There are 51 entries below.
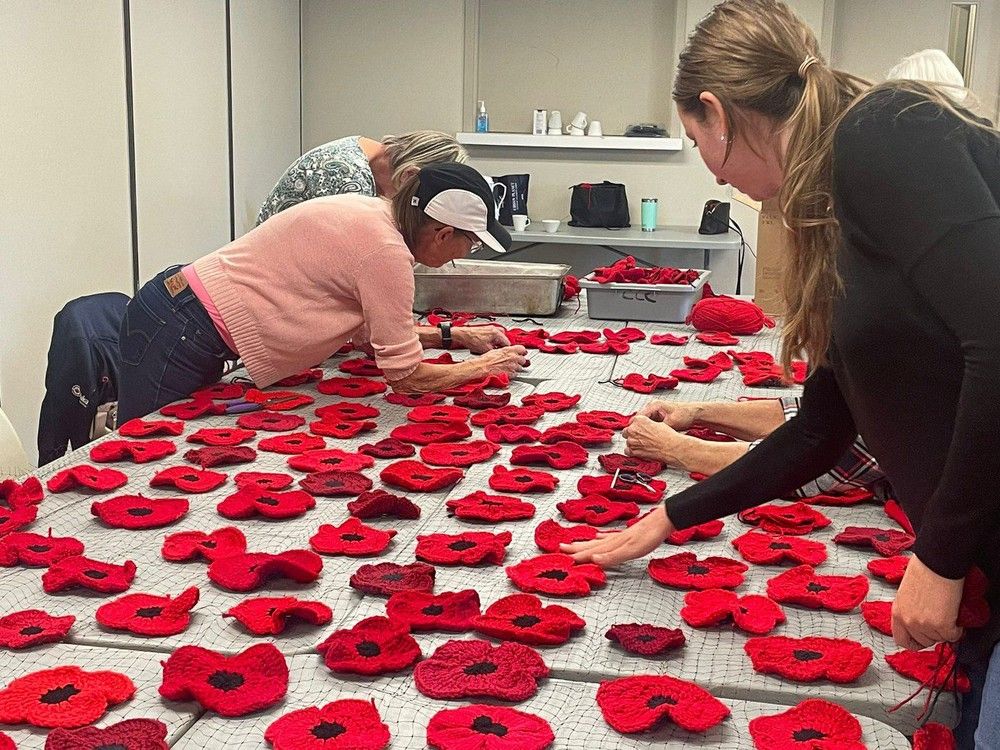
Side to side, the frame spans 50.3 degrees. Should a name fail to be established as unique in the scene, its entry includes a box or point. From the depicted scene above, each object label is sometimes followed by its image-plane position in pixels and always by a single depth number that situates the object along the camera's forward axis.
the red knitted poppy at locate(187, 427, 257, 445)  1.89
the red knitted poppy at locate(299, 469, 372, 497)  1.65
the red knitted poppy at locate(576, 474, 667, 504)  1.66
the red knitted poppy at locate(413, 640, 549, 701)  1.05
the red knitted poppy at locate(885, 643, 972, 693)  1.08
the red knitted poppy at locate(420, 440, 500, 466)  1.82
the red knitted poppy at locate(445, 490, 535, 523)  1.55
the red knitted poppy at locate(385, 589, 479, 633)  1.19
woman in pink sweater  2.20
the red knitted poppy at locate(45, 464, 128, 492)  1.63
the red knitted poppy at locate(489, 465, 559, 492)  1.68
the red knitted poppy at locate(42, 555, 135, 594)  1.27
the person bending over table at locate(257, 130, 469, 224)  3.04
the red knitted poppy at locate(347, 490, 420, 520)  1.55
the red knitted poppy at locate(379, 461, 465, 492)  1.68
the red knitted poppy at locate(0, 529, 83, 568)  1.35
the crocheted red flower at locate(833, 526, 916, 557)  1.46
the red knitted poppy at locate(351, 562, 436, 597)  1.29
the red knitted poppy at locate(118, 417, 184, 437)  1.93
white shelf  5.74
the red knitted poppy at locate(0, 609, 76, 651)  1.13
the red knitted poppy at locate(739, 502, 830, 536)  1.56
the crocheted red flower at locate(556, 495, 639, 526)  1.56
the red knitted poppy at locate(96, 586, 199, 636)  1.18
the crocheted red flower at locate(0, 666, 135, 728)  0.98
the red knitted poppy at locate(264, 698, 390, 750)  0.95
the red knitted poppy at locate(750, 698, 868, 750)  0.97
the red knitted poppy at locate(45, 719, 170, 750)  0.93
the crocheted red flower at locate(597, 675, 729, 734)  1.00
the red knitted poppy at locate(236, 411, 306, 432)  2.00
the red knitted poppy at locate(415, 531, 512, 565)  1.39
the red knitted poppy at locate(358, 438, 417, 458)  1.86
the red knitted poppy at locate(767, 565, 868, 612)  1.28
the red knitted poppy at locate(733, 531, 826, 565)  1.42
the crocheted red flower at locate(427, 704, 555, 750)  0.95
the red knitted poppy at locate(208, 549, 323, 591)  1.29
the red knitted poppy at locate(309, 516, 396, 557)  1.42
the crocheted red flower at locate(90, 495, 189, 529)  1.50
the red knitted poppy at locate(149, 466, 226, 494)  1.65
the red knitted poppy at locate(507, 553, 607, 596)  1.31
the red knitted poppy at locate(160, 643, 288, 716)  1.01
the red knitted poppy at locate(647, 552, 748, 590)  1.35
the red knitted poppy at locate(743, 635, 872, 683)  1.11
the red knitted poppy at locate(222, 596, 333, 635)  1.18
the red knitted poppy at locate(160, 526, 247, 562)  1.38
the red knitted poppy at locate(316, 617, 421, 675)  1.09
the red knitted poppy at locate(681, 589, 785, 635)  1.22
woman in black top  0.90
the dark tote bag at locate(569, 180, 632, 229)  5.65
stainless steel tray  3.21
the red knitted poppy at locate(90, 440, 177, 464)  1.79
